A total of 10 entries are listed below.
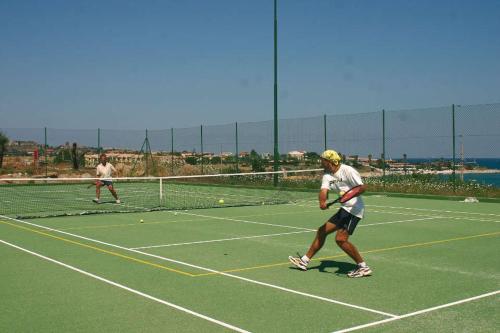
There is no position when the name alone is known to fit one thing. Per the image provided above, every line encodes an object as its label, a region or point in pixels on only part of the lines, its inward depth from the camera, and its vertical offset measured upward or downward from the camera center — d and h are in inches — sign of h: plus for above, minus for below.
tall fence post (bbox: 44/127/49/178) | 1348.4 +28.1
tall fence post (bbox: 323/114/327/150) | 1065.5 +58.4
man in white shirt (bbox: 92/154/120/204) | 776.9 -19.8
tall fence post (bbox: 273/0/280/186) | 1049.5 +132.1
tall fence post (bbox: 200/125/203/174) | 1323.7 +50.4
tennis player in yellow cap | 300.2 -23.1
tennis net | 737.0 -56.1
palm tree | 1397.6 +39.7
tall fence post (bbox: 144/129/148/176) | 1434.5 +28.3
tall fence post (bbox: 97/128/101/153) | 1442.9 +34.1
